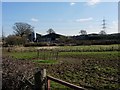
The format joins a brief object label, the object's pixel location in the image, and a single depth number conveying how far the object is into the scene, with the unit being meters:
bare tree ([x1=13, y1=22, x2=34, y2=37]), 37.27
